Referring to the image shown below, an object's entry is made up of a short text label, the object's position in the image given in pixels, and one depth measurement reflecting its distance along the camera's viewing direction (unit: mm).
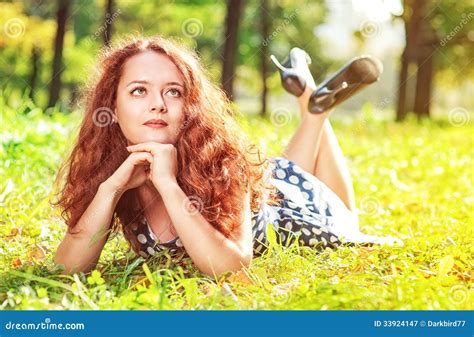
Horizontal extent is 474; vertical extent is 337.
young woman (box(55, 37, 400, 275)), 2451
